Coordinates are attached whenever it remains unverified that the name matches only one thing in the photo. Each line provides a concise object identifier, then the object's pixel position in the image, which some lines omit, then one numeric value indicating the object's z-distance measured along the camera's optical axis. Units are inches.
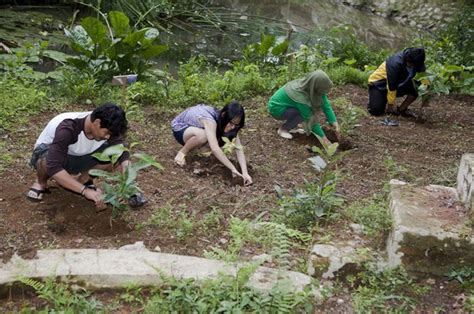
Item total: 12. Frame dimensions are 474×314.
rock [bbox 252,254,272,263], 115.1
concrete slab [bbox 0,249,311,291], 106.0
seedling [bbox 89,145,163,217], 122.6
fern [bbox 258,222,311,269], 117.7
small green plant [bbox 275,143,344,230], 133.1
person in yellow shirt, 245.6
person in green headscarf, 205.0
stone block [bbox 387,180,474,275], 112.7
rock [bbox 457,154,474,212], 122.5
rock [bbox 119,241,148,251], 122.0
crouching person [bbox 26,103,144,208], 125.7
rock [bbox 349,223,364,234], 129.5
